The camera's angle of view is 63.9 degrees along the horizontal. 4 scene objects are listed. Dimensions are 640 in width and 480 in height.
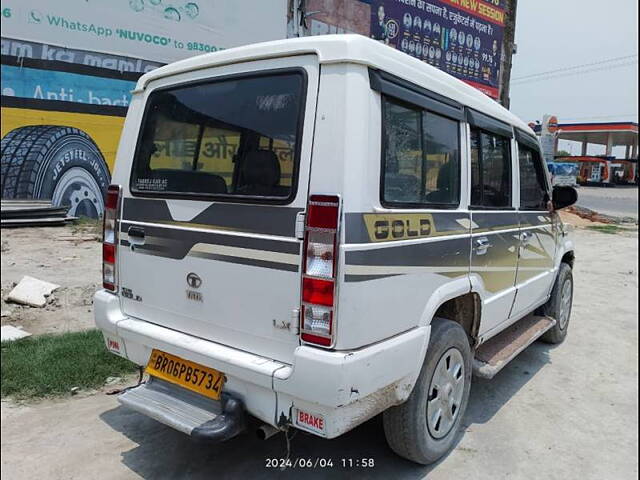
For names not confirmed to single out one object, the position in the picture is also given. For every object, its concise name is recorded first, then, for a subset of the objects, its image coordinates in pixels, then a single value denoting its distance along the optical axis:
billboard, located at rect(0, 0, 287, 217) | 9.58
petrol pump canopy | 44.03
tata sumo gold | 2.24
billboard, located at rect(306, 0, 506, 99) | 12.78
